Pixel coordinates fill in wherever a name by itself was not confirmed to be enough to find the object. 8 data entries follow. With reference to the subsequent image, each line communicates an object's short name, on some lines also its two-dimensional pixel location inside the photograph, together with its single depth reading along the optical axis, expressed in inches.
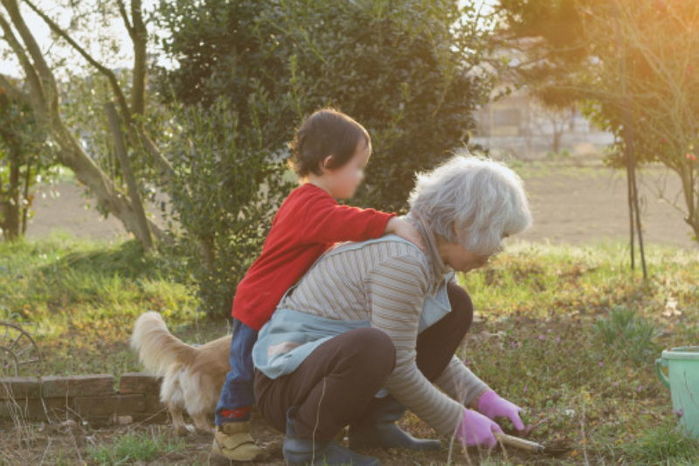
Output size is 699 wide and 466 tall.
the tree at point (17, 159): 766.5
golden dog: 279.7
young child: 246.9
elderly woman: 222.3
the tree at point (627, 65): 543.2
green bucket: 240.0
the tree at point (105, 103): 613.1
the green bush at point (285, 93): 419.8
